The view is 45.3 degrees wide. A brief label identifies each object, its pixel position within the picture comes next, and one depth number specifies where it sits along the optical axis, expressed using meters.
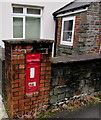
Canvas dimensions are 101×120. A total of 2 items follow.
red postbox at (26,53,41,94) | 1.86
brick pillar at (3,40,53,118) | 1.75
